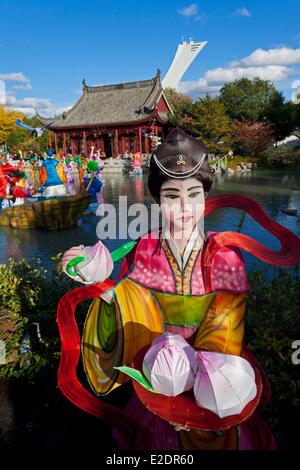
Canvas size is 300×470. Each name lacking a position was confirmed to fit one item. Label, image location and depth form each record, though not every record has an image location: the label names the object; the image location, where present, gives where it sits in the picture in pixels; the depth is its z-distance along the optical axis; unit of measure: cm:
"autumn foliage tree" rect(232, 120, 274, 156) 2423
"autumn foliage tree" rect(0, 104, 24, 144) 3959
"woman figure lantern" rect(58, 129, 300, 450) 152
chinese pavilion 2511
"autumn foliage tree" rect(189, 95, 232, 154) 2009
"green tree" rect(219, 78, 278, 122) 2820
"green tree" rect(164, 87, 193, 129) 2215
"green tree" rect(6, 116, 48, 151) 3281
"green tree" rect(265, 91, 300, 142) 2442
